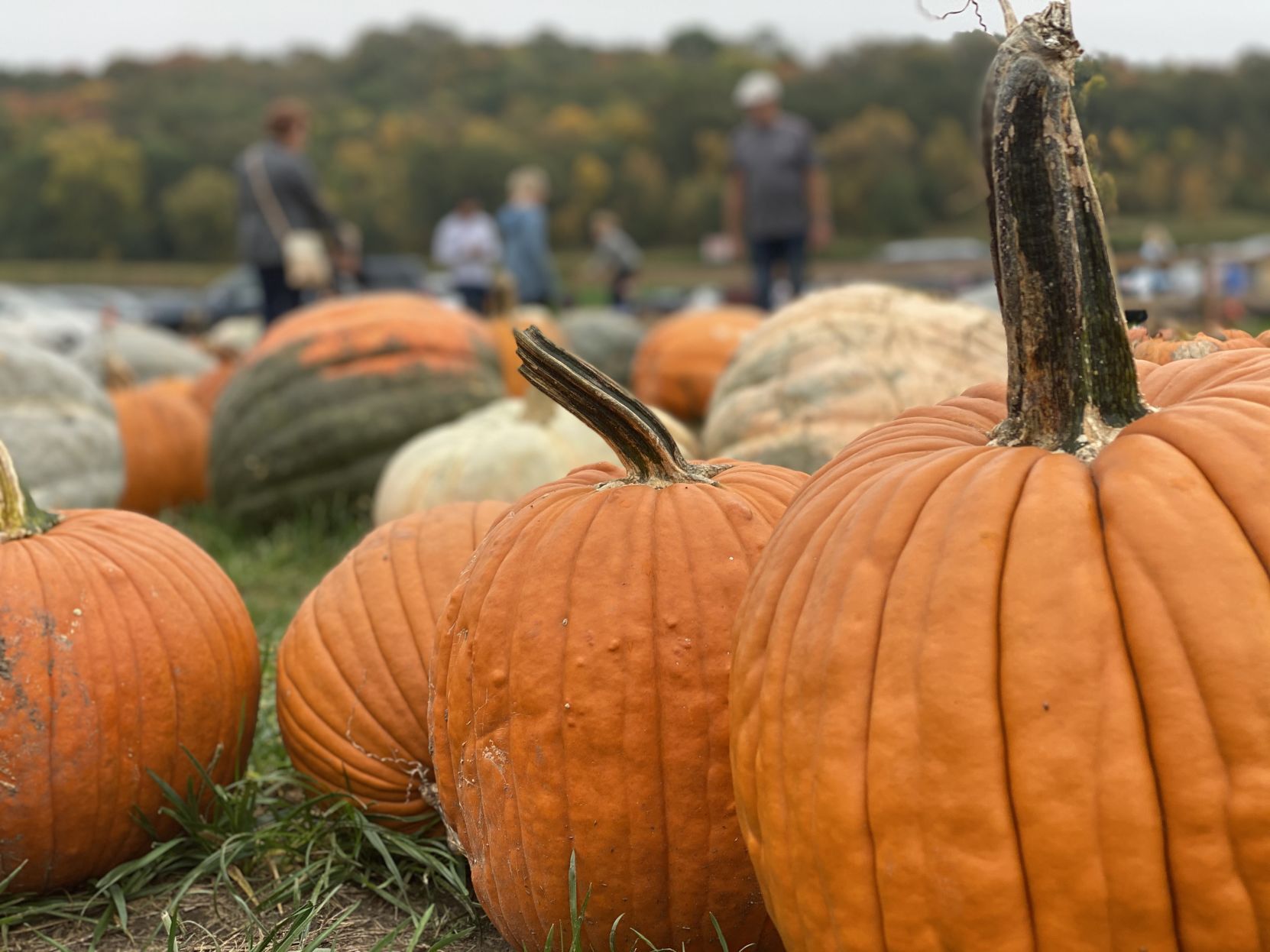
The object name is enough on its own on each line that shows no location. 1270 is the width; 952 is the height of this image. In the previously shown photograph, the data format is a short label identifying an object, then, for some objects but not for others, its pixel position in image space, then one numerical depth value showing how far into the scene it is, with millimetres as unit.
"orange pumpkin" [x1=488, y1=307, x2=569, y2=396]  6828
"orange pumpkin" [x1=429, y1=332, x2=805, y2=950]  1826
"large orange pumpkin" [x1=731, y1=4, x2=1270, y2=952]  1307
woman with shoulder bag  8625
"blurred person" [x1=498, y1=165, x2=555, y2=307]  13688
